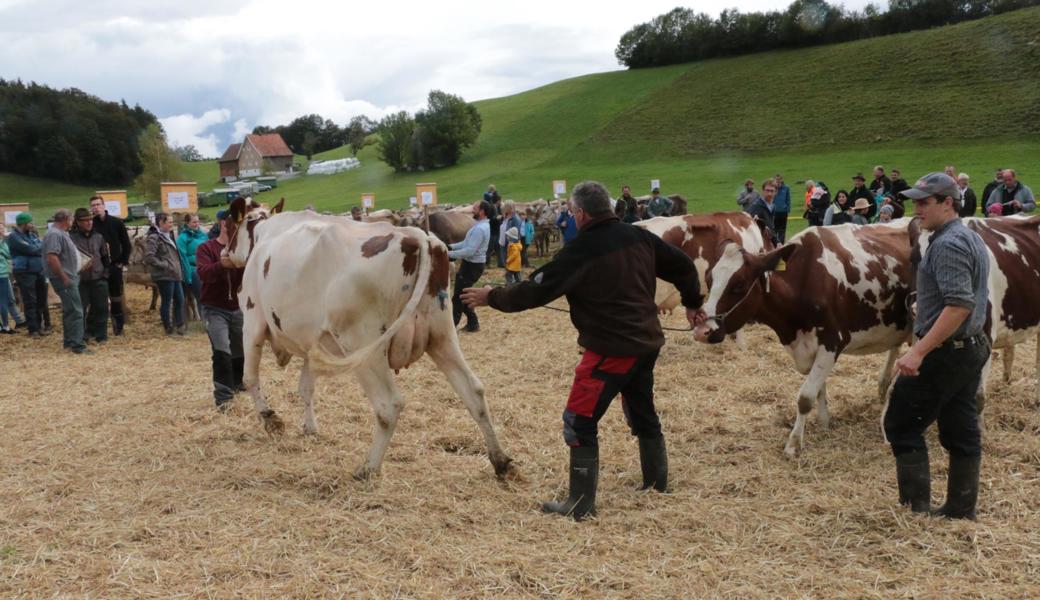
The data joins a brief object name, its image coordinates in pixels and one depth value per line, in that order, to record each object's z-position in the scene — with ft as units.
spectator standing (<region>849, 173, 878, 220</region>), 51.16
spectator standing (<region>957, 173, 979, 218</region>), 47.92
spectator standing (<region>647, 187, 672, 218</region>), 68.85
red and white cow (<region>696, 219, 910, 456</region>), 18.94
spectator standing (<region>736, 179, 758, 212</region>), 52.57
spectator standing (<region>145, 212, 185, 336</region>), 40.73
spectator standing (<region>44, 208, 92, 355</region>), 36.96
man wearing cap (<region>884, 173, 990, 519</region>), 12.99
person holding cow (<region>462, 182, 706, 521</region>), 15.02
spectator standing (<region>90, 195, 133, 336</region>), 40.47
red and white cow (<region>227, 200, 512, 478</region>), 17.54
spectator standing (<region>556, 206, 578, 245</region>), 64.44
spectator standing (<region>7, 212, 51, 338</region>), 40.59
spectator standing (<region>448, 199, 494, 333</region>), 38.34
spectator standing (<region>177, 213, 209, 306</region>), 41.65
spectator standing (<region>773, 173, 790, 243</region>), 56.27
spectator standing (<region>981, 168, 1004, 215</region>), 47.71
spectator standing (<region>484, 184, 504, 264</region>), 62.73
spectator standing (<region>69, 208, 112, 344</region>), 39.11
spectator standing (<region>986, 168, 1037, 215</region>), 44.75
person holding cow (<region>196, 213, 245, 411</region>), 24.48
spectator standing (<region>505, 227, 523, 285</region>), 47.26
